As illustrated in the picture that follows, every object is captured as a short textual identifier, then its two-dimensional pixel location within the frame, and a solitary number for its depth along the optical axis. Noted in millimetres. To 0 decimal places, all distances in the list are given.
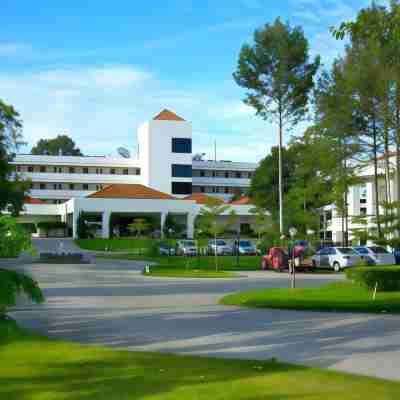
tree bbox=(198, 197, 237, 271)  42938
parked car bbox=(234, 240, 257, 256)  58250
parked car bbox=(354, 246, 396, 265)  38000
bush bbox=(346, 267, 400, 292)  21047
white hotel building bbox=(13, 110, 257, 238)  72062
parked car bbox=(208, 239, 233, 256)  56812
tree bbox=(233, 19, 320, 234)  46875
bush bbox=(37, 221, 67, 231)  79856
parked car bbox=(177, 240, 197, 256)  53397
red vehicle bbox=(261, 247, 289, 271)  38562
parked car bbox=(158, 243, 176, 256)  52359
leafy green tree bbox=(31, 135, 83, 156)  127500
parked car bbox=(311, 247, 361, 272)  38750
